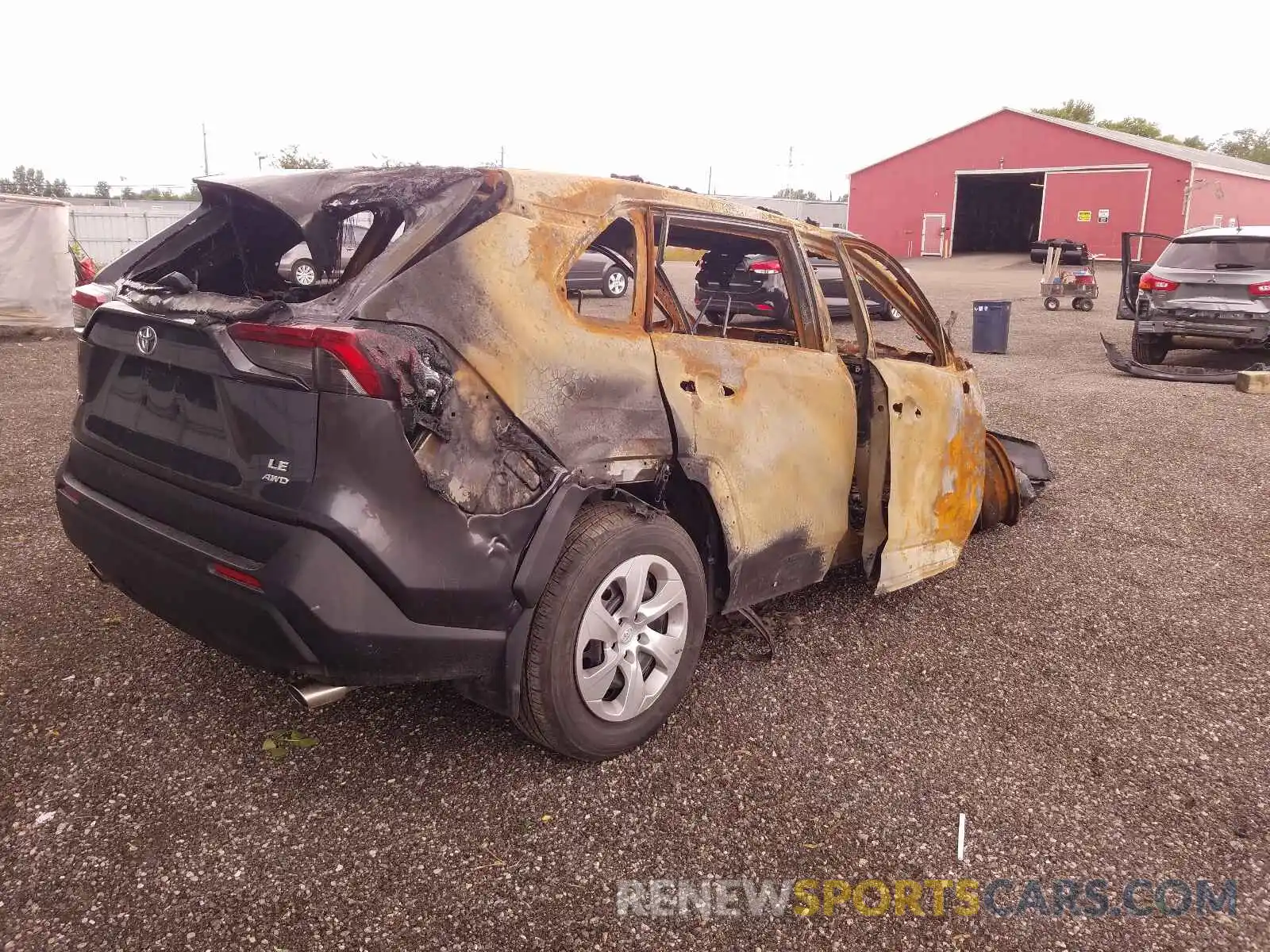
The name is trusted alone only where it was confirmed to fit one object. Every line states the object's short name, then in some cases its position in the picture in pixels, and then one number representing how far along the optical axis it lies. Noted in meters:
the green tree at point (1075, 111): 60.53
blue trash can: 12.58
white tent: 12.89
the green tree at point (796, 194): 74.13
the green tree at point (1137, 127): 60.50
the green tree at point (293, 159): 37.94
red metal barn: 28.16
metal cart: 17.59
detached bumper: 10.14
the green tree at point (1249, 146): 69.31
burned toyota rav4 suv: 2.26
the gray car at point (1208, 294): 10.08
